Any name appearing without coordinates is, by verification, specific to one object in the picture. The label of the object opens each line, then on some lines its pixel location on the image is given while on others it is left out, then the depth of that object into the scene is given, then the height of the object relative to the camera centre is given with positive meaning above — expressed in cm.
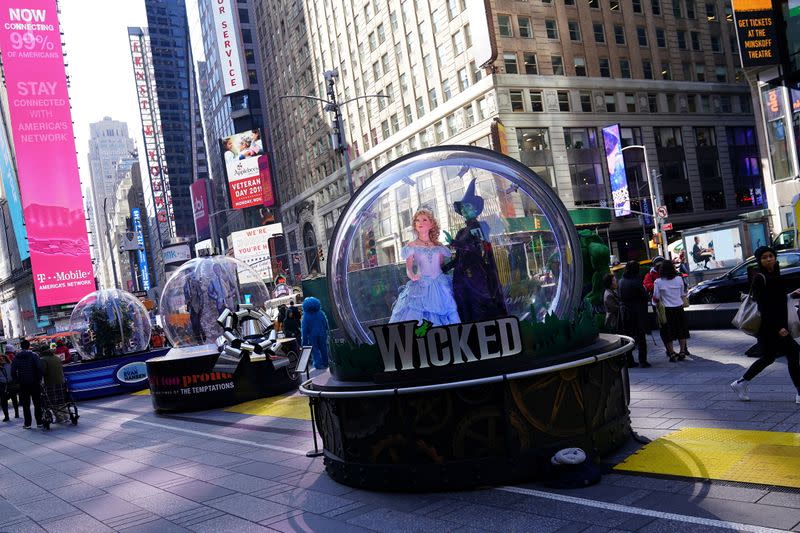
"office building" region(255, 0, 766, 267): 4744 +1120
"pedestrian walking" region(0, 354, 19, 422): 1906 -152
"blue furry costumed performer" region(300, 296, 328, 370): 1692 -105
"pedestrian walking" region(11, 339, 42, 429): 1548 -97
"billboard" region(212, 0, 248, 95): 8756 +3062
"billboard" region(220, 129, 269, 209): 8638 +1527
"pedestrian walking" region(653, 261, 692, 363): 1201 -132
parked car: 1802 -166
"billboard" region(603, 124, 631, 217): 4822 +457
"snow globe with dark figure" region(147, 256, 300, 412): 1427 -100
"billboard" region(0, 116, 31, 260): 8594 +1648
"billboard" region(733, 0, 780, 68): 3216 +827
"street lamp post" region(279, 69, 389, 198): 2497 +544
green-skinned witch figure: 744 -15
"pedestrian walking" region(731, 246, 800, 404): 762 -103
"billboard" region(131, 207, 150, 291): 13162 +1004
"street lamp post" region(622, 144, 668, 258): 3957 +209
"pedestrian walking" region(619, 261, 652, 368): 1212 -126
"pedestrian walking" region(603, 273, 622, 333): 1238 -119
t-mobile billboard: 6869 +1681
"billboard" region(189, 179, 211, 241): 11094 +1416
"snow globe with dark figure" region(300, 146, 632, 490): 641 -72
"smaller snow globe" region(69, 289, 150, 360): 2197 -31
